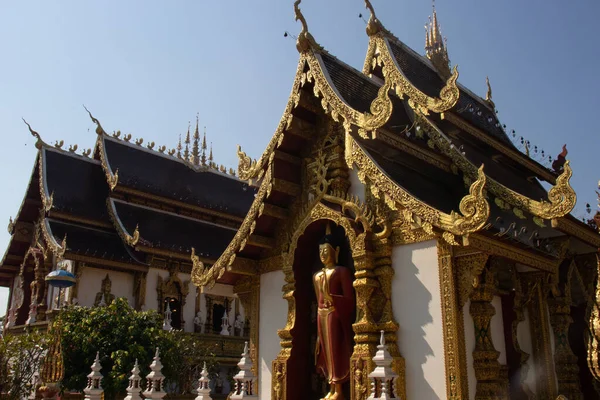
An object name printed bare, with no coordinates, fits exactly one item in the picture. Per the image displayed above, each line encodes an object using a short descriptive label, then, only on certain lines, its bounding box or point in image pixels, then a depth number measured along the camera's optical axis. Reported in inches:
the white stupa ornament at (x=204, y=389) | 302.4
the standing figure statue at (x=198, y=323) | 757.3
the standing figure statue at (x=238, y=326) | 789.2
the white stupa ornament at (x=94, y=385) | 388.8
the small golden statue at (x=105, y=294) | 692.2
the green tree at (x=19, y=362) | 461.4
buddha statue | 306.7
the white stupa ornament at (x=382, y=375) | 255.1
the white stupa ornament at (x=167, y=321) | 634.7
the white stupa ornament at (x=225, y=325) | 759.9
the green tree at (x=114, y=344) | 475.8
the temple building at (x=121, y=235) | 718.5
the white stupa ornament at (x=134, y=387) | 356.3
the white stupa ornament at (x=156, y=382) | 346.6
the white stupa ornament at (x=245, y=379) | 312.5
